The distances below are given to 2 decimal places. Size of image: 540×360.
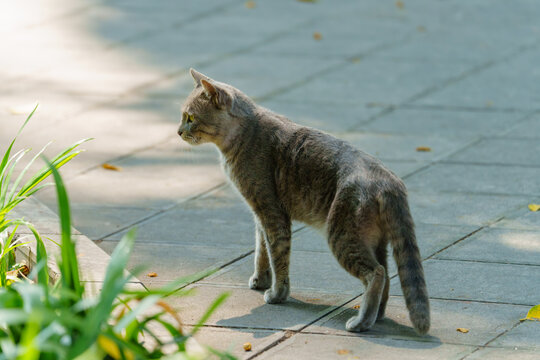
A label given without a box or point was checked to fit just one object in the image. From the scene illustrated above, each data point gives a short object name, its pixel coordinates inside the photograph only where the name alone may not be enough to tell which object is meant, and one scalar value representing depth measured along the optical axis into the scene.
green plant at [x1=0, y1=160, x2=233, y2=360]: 7.76
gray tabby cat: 10.87
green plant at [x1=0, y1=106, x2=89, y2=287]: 10.74
